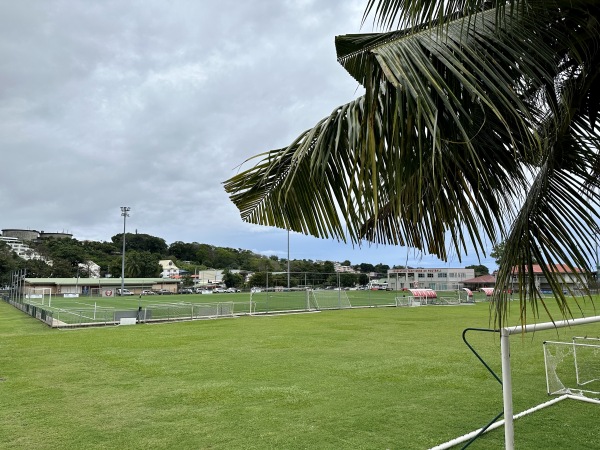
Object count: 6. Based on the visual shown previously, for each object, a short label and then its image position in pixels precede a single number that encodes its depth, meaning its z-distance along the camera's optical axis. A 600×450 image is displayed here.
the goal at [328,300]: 30.23
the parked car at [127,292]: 73.68
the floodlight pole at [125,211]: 69.31
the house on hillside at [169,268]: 124.50
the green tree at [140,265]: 102.00
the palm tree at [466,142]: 1.84
